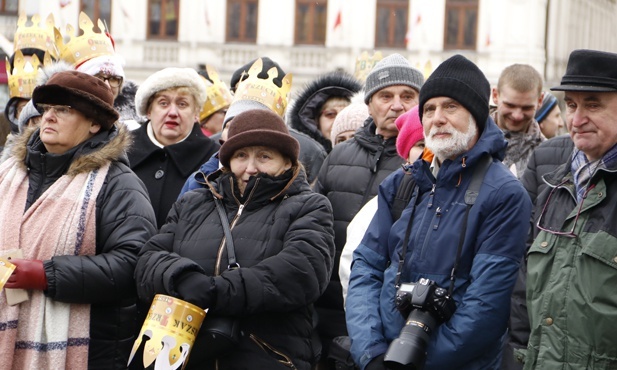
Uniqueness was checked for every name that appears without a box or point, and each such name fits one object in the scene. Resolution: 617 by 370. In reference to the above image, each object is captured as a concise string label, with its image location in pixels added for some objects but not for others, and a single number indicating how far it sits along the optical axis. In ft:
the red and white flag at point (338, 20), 137.59
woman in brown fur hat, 25.30
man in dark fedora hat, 19.89
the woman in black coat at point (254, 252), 23.76
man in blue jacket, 21.87
